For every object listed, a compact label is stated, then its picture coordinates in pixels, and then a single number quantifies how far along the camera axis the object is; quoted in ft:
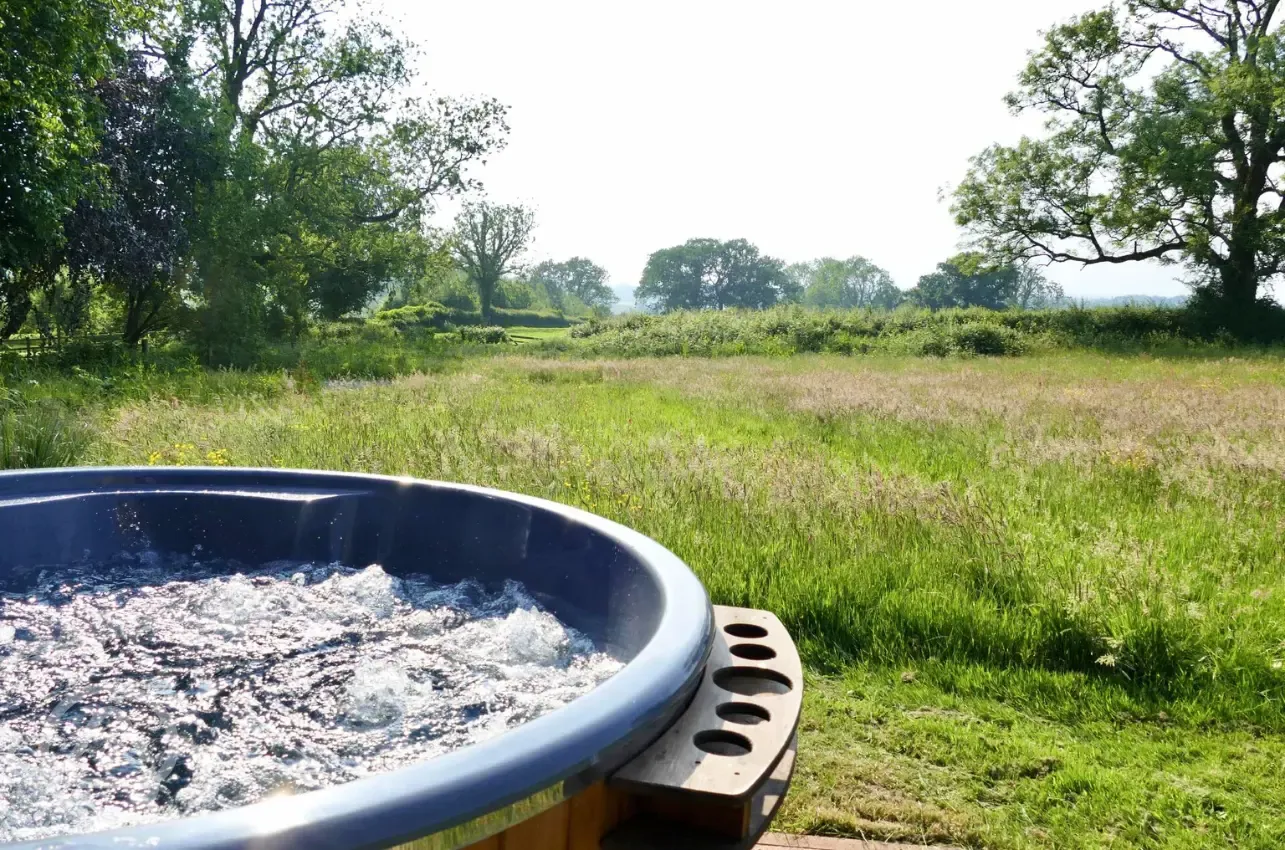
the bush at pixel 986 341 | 66.95
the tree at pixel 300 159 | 52.65
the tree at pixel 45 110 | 28.45
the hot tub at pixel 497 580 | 2.94
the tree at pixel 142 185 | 41.98
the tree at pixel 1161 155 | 68.08
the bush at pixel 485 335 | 107.55
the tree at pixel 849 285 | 407.99
